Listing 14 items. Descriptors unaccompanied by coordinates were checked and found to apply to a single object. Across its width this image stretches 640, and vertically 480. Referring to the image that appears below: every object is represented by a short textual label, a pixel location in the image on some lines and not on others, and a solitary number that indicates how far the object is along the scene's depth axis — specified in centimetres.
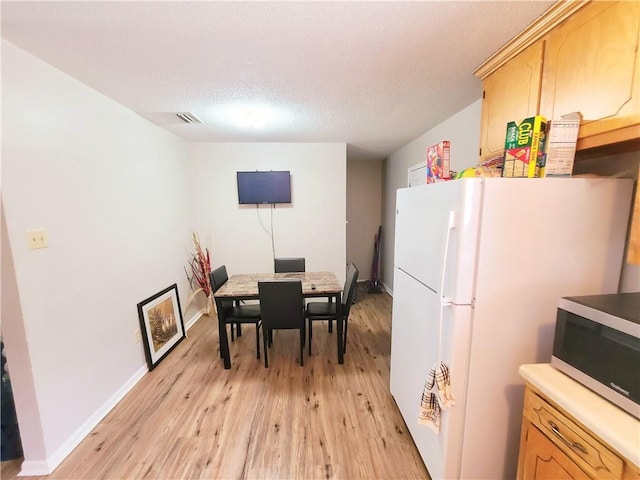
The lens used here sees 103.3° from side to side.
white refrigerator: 112
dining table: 236
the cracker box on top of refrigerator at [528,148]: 119
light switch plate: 143
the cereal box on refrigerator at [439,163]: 150
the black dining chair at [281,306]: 225
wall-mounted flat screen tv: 353
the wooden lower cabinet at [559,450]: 79
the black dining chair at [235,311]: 254
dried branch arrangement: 344
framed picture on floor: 239
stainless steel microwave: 82
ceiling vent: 242
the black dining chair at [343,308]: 250
